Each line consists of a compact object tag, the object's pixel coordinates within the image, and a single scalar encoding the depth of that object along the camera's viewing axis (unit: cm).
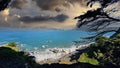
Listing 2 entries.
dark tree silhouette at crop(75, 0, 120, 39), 621
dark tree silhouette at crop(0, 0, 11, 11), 589
